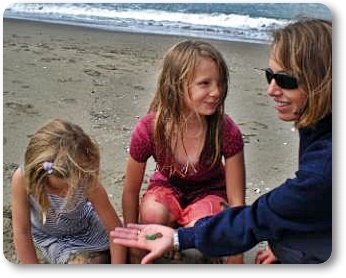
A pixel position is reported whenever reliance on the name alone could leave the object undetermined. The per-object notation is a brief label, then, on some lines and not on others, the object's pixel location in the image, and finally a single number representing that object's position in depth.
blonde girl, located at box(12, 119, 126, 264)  1.10
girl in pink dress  1.09
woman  1.02
